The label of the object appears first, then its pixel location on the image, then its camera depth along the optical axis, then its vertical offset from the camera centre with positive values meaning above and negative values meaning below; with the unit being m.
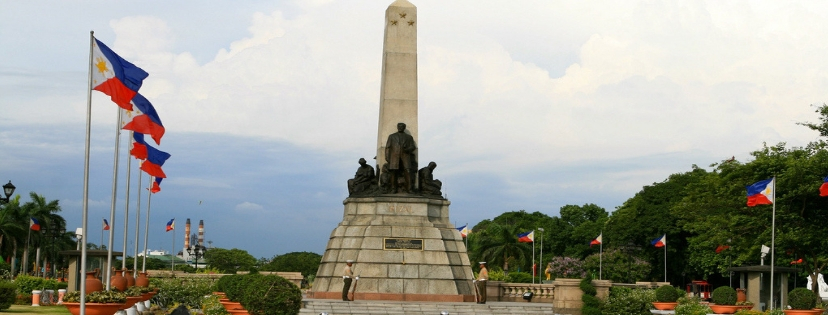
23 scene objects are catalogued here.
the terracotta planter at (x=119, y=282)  27.22 -1.60
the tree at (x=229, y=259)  111.94 -3.89
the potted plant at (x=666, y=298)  32.97 -2.04
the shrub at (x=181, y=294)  33.66 -2.32
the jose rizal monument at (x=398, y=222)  34.34 +0.21
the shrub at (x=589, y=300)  35.12 -2.32
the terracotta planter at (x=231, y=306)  26.66 -2.11
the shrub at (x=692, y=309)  29.30 -2.11
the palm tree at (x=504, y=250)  80.25 -1.52
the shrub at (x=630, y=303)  33.78 -2.29
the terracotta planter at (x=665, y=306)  32.81 -2.27
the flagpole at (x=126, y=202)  30.80 +0.56
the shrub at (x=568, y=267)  77.12 -2.66
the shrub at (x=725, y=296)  29.86 -1.74
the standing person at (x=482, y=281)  33.75 -1.67
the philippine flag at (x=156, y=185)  39.60 +1.39
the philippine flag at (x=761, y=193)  34.25 +1.45
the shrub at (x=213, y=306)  25.85 -2.14
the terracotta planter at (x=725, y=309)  29.36 -2.07
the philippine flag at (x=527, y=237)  55.25 -0.33
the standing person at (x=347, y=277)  32.84 -1.62
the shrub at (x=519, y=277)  56.78 -2.63
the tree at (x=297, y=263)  99.56 -3.67
